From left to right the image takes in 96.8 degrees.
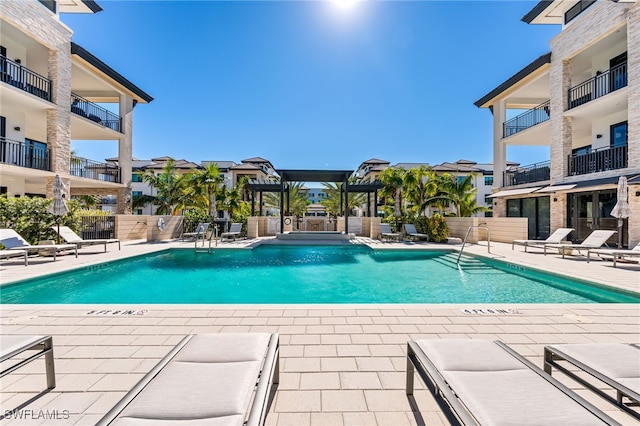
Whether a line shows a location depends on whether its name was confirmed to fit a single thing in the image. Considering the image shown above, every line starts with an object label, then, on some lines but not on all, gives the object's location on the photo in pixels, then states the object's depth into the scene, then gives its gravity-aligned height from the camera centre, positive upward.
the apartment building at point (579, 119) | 11.88 +5.23
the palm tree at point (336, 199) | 29.59 +1.79
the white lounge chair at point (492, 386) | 1.51 -1.06
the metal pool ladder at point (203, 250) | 12.22 -1.56
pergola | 17.56 +2.40
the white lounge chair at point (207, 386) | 1.48 -1.06
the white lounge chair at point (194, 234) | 16.38 -1.13
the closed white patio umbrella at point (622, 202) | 9.70 +0.50
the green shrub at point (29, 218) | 10.29 -0.17
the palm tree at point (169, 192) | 22.05 +1.73
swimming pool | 6.07 -1.78
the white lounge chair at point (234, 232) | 16.64 -1.04
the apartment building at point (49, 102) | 13.05 +5.99
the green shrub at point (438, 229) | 15.68 -0.78
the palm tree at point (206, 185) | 19.38 +2.01
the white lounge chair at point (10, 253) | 7.98 -1.14
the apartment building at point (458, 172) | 39.06 +6.10
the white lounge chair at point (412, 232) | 16.14 -0.96
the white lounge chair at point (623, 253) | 7.95 -1.04
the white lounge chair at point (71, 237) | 10.58 -0.90
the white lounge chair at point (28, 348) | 2.01 -1.01
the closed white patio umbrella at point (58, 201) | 10.45 +0.46
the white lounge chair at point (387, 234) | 16.58 -1.09
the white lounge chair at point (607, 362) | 1.80 -1.05
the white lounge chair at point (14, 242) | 8.59 -0.90
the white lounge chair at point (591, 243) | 9.62 -0.94
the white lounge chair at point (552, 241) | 11.36 -0.99
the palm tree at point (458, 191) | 17.95 +1.57
